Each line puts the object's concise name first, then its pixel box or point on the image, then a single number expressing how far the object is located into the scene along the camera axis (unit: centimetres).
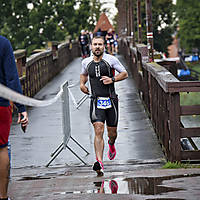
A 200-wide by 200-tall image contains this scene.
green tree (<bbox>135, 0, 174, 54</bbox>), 13264
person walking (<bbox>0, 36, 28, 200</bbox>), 1055
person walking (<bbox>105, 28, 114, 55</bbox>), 6437
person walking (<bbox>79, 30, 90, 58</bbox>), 6030
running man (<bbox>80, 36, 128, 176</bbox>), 1538
